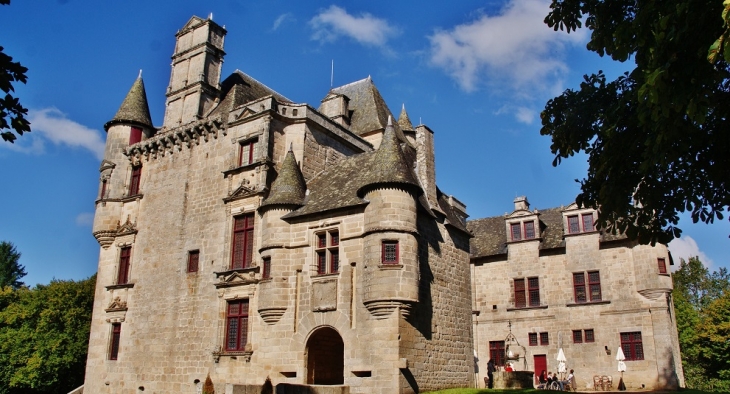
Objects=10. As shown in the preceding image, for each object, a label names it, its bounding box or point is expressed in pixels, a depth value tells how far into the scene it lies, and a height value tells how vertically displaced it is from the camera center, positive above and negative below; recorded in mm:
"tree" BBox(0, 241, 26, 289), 57372 +8817
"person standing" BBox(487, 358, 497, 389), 22891 -510
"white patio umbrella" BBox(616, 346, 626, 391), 26547 -111
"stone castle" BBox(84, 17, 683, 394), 19156 +3762
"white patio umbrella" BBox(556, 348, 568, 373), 27156 +10
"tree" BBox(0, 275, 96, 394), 33312 +1155
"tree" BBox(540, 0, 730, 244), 7824 +3754
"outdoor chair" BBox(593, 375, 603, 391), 27922 -983
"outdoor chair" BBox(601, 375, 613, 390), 27797 -935
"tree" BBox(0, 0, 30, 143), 8469 +3703
